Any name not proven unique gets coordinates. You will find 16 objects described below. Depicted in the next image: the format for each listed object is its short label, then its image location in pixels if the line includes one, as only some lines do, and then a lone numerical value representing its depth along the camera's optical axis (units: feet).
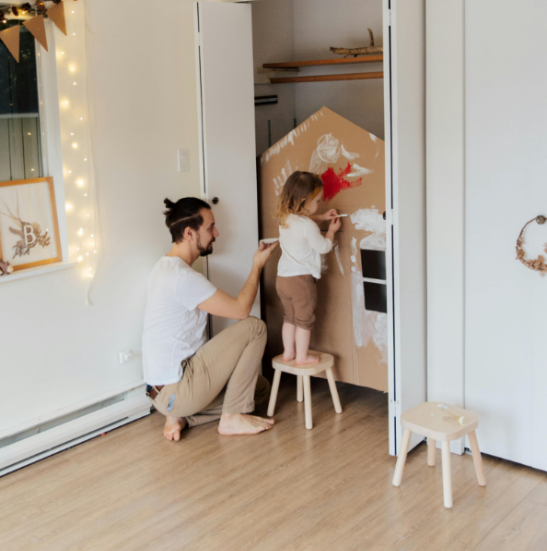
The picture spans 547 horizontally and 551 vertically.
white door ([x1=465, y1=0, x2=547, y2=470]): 7.24
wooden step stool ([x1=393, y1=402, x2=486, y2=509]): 7.05
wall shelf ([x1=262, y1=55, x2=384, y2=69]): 11.61
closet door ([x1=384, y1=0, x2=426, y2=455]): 7.58
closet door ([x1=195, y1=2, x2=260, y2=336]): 9.71
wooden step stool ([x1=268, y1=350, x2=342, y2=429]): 9.19
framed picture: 8.16
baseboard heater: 8.36
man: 8.90
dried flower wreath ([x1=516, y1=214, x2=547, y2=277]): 7.27
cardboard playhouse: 9.13
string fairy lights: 8.54
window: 8.07
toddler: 9.19
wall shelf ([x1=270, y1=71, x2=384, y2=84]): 12.03
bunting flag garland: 7.89
